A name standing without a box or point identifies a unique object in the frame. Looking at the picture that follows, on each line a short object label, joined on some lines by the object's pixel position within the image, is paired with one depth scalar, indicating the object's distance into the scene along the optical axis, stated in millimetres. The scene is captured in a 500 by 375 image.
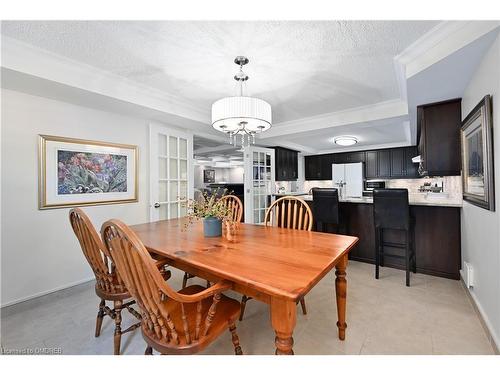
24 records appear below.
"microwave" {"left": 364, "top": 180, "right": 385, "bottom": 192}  6160
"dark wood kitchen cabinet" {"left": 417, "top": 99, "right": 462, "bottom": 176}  2473
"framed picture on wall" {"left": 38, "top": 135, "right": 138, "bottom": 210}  2322
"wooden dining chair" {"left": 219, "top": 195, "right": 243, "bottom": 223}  2538
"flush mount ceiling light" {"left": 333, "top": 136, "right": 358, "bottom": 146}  4730
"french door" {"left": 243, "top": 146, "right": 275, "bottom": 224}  4781
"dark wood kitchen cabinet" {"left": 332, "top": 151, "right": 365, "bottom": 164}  6303
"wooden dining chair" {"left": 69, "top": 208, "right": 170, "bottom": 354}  1439
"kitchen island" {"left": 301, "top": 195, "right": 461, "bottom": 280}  2682
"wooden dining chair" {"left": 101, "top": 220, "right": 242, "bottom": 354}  965
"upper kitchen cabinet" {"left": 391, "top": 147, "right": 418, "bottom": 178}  5605
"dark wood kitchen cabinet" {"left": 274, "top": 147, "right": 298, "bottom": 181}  5754
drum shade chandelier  1847
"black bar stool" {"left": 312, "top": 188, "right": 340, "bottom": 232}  3146
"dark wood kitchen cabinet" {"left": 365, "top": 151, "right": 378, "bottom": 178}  6123
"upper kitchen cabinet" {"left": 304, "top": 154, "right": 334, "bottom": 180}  6797
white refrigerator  6195
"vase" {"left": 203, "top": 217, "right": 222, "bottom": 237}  1782
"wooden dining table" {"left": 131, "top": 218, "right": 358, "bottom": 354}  969
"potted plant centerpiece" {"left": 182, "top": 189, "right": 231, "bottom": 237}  1778
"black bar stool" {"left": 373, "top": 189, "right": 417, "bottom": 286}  2613
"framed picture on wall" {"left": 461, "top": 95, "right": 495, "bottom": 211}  1521
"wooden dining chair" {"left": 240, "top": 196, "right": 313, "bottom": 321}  2067
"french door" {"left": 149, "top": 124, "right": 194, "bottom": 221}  3164
